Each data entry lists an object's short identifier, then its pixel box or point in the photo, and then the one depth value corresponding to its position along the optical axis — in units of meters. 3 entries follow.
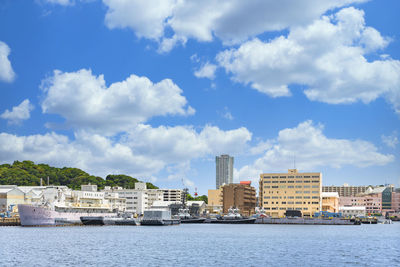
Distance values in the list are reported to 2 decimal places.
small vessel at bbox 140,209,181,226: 180.88
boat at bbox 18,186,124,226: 154.50
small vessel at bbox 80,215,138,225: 185.12
